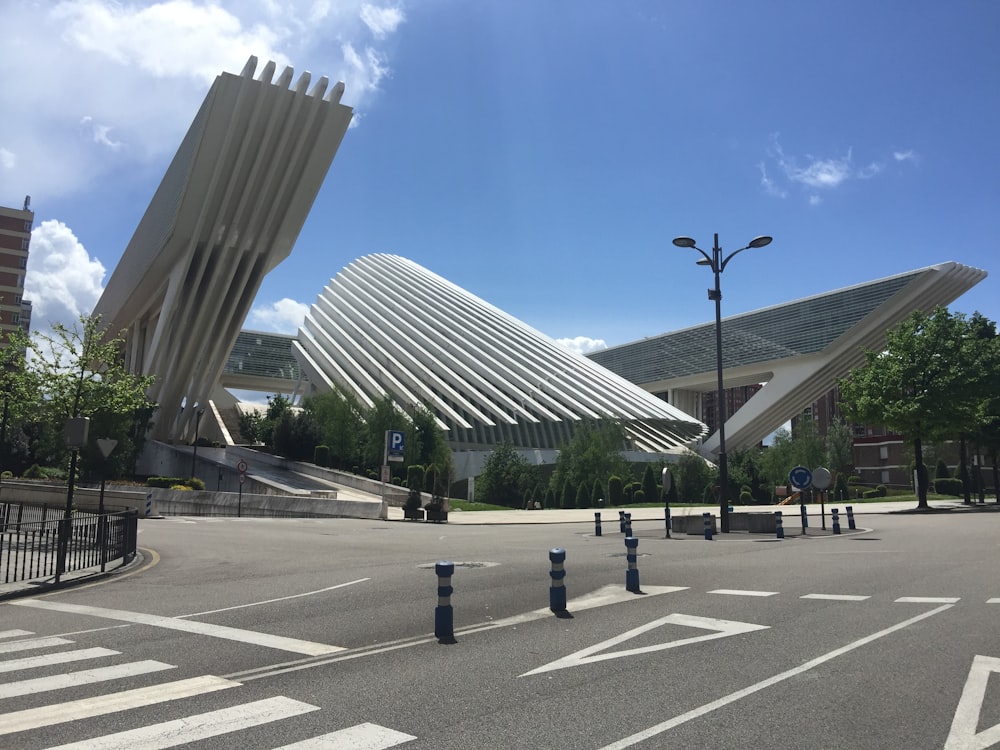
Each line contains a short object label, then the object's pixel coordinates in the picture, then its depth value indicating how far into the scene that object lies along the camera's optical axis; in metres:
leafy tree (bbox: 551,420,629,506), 43.41
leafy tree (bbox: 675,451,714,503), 45.06
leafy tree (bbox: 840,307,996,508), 32.22
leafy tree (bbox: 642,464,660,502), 42.44
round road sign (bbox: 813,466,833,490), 19.03
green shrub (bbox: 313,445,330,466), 44.31
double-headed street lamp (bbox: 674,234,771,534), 19.44
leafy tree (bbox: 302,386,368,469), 45.34
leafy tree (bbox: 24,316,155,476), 20.66
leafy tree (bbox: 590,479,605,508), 40.84
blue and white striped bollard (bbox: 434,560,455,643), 6.63
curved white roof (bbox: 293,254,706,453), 51.69
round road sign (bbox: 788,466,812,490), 19.53
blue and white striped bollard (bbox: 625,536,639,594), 9.22
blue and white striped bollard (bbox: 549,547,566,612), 7.84
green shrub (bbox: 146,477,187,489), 35.91
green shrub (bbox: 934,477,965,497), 45.25
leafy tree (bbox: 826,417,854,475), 66.69
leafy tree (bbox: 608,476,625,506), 41.06
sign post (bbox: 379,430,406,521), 28.33
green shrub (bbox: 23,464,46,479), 39.72
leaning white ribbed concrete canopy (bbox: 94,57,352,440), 39.44
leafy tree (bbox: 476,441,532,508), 42.34
